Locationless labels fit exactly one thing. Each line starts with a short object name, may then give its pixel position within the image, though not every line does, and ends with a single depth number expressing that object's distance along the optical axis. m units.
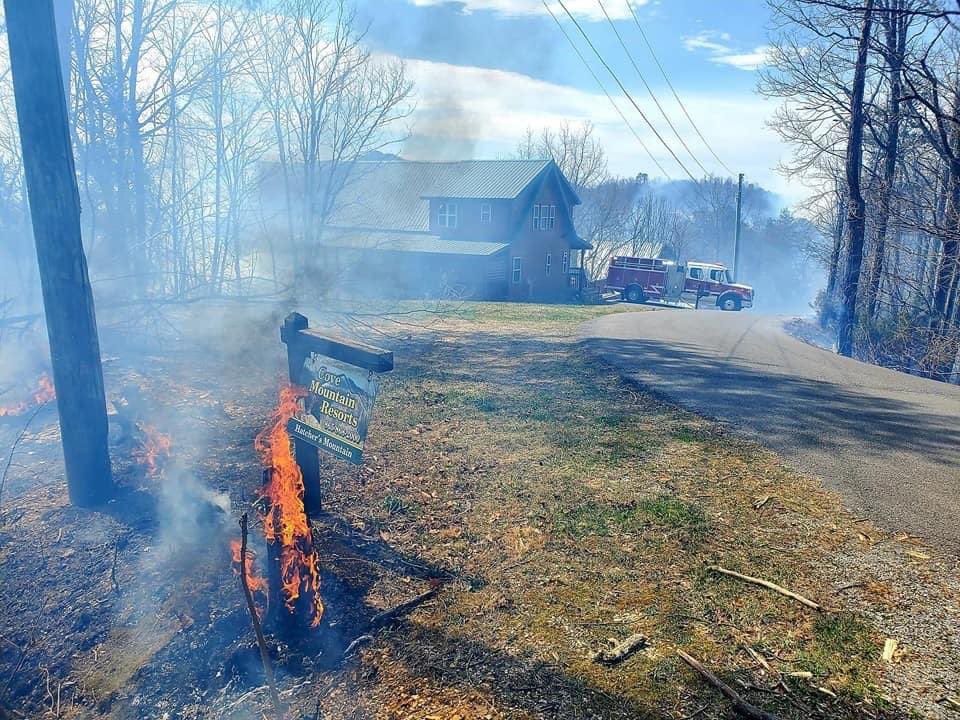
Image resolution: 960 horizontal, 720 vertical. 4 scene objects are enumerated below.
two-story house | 27.94
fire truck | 30.73
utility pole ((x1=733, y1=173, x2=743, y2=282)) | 39.69
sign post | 3.57
